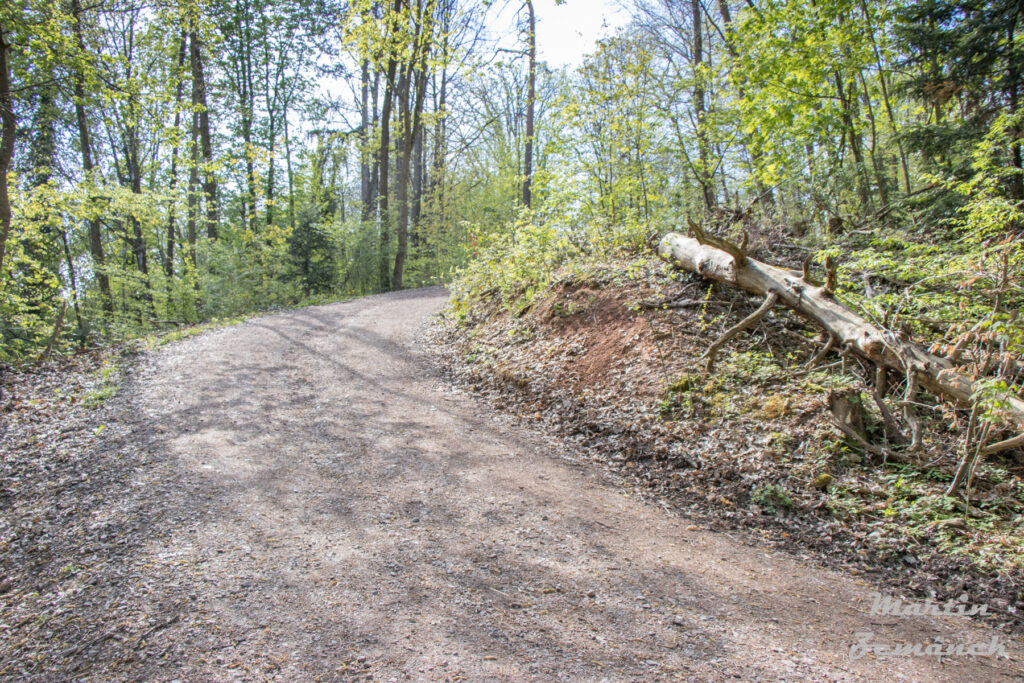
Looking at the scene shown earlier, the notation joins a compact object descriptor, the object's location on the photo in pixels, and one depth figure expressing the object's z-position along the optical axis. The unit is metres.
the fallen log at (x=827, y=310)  4.66
